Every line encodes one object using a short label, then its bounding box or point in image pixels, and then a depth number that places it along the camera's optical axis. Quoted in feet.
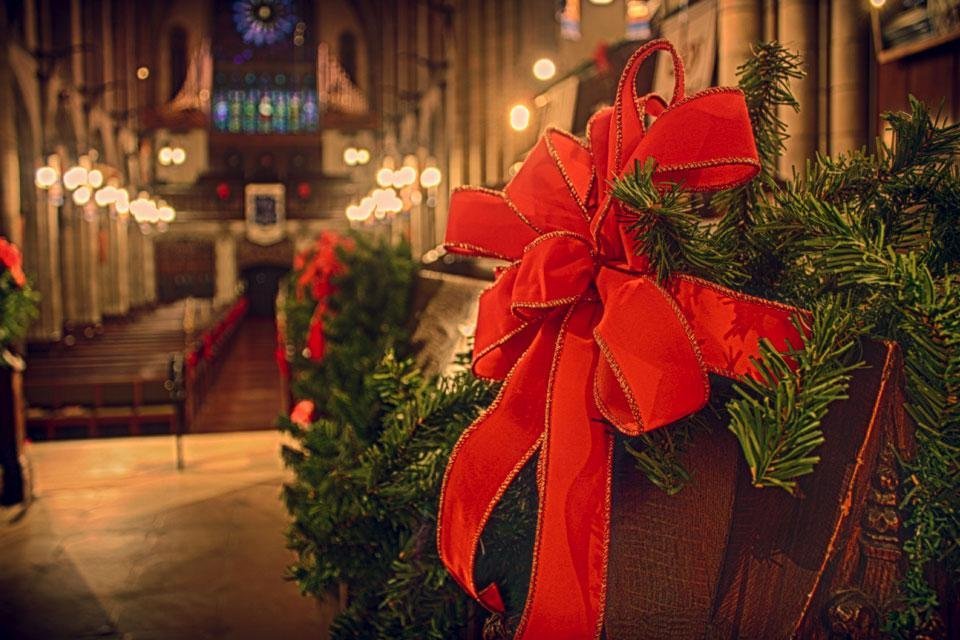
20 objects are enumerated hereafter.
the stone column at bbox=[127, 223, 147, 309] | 112.27
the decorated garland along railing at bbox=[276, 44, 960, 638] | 2.47
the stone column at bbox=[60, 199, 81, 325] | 75.41
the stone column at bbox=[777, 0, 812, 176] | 16.15
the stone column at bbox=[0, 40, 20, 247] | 53.42
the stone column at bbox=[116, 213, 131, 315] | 100.78
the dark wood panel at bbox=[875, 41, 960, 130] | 11.95
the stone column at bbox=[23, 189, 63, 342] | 63.31
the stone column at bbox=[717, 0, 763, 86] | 18.22
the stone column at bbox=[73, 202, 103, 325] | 82.48
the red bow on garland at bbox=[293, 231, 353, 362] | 9.88
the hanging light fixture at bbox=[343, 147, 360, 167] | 120.47
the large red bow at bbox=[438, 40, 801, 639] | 2.52
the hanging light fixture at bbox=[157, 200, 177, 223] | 114.83
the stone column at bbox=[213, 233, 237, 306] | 121.90
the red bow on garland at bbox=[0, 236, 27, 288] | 19.90
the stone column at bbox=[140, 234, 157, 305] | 118.52
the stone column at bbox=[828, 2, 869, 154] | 16.34
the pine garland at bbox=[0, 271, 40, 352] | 20.85
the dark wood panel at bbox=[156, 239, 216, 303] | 120.88
